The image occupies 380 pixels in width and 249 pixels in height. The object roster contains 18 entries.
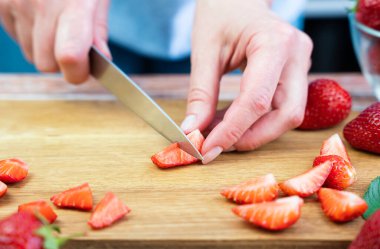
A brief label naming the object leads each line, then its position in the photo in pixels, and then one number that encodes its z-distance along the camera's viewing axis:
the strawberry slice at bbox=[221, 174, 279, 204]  0.34
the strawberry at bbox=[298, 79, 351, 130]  0.45
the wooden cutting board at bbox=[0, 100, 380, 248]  0.32
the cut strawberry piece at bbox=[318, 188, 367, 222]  0.33
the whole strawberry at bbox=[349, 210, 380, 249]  0.29
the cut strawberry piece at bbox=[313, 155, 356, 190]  0.36
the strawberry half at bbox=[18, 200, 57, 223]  0.33
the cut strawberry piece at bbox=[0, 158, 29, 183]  0.38
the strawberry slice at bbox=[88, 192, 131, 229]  0.33
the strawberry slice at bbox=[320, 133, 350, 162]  0.40
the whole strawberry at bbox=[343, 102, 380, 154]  0.41
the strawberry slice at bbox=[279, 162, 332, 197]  0.35
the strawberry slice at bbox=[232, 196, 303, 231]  0.32
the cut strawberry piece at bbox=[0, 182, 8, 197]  0.36
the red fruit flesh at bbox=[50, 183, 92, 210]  0.35
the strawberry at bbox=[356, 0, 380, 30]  0.47
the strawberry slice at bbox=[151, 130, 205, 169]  0.39
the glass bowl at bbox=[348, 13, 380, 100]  0.48
